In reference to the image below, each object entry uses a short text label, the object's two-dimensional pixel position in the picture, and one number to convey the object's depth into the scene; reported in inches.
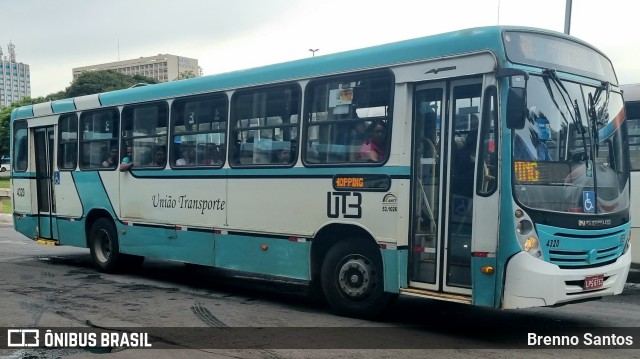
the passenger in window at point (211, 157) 367.6
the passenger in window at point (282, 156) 326.6
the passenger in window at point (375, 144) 287.6
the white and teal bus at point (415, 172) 249.4
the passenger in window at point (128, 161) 431.8
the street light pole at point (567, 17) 599.5
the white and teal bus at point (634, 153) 408.2
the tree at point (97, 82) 2524.6
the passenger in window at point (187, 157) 385.1
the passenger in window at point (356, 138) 295.4
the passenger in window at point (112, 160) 444.5
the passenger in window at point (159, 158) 406.3
